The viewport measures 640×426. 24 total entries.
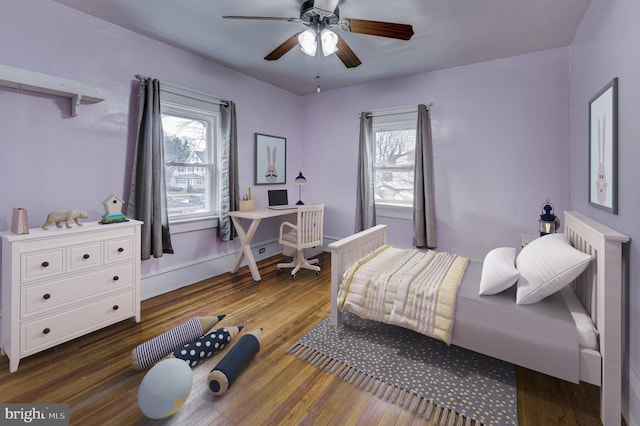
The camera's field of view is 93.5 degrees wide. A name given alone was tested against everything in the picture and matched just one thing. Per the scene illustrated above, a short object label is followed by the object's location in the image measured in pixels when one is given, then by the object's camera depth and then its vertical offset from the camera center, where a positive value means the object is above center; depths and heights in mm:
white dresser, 1886 -495
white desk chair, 3571 -271
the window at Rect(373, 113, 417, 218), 3992 +699
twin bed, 1417 -589
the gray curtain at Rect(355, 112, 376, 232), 4125 +529
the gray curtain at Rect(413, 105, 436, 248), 3672 +340
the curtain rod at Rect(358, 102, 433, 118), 3773 +1339
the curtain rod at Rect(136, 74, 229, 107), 3013 +1283
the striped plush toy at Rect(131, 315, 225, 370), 1877 -870
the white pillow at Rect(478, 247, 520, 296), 1813 -383
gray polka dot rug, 1561 -979
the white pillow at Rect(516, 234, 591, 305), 1624 -315
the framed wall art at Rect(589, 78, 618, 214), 1715 +425
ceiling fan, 2010 +1295
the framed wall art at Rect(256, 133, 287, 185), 4195 +778
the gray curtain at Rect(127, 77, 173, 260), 2793 +378
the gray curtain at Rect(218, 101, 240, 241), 3611 +557
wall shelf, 1996 +915
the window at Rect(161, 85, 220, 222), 3211 +683
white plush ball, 1437 -863
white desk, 3483 -248
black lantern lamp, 2603 -71
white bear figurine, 2094 -33
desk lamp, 4336 +476
